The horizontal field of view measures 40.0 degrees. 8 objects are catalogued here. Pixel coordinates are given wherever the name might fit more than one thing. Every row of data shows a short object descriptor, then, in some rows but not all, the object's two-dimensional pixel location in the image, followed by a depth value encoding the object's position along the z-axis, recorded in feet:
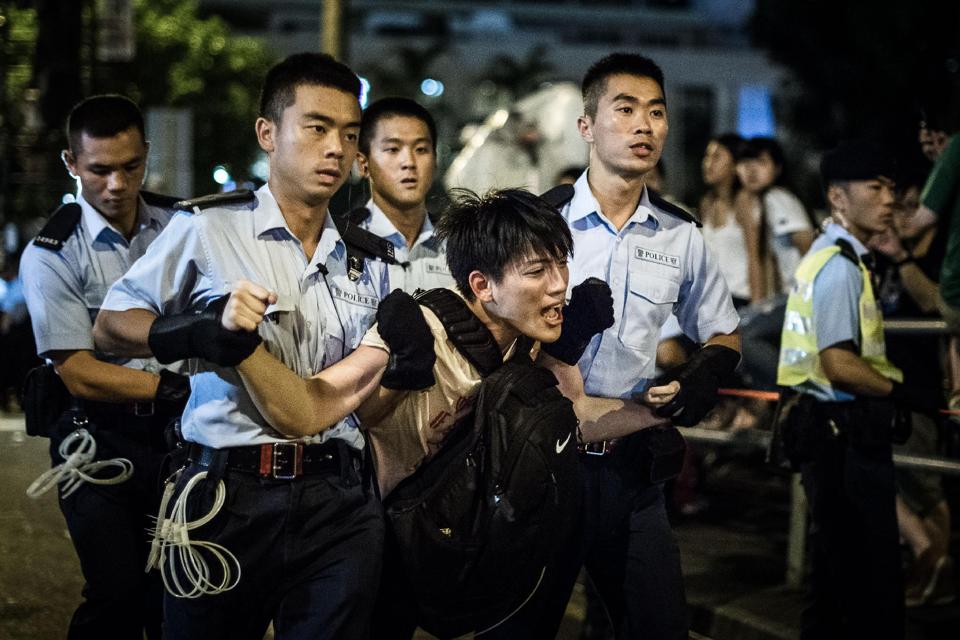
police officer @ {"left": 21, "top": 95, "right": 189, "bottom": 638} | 15.03
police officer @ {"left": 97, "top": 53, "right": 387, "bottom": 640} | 11.48
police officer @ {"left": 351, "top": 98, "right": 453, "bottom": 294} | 16.92
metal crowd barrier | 21.44
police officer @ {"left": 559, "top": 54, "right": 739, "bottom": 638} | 13.76
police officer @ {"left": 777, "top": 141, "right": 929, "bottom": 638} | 16.14
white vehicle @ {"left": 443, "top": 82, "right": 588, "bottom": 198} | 38.88
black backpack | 11.08
